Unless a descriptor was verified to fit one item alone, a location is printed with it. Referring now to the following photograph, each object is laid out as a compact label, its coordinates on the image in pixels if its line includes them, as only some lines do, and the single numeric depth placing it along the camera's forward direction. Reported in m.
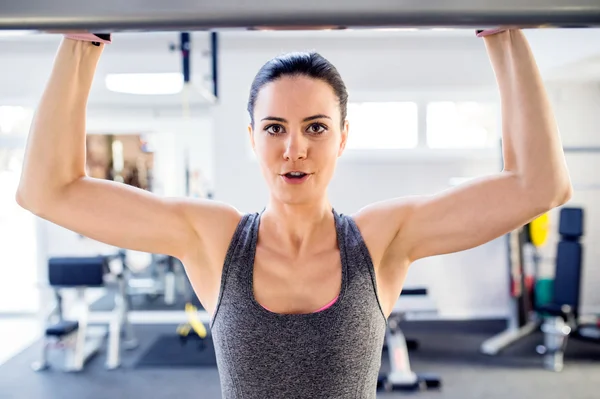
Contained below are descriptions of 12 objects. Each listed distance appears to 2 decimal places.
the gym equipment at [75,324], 3.43
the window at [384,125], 4.29
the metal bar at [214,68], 3.09
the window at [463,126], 4.34
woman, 0.67
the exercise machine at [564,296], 3.41
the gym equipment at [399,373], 3.06
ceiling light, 2.80
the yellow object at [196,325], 3.68
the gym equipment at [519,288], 3.74
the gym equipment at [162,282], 4.52
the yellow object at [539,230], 3.76
